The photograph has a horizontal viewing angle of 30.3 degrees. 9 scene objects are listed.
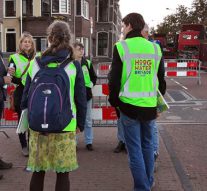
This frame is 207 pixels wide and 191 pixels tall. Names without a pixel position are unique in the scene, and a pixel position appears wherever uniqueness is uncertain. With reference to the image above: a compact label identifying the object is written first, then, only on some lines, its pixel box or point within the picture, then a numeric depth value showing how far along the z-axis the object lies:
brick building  29.97
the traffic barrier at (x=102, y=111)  6.76
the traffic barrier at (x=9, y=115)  6.98
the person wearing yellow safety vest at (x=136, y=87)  3.88
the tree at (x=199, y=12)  45.75
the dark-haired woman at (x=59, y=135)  3.38
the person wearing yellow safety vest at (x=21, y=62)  5.36
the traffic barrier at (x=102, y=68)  16.15
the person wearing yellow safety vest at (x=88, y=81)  5.71
